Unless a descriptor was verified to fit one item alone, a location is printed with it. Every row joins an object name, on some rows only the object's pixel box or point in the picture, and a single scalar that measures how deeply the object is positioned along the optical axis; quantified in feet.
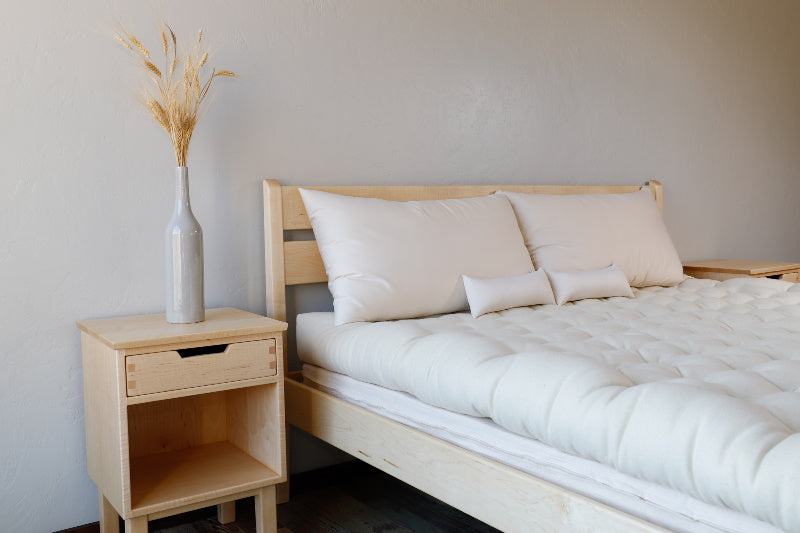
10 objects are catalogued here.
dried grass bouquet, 6.15
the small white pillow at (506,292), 6.95
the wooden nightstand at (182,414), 5.47
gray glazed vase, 6.05
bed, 4.00
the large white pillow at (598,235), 8.25
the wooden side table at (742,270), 10.83
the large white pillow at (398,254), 6.73
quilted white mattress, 3.27
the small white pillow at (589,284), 7.71
